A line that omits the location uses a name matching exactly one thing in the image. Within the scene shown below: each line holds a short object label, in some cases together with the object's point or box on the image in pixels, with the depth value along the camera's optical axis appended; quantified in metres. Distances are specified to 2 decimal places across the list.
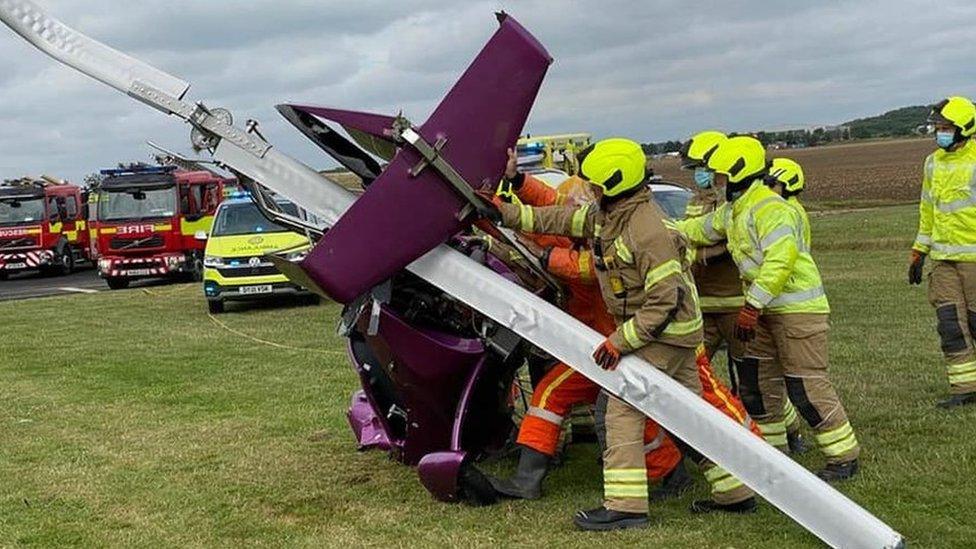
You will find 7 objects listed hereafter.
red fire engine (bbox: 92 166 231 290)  23.14
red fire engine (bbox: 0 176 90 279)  29.61
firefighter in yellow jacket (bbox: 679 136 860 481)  5.61
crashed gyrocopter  4.49
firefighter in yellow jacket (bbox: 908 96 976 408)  7.09
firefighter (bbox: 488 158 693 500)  5.30
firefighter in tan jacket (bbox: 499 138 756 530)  4.83
